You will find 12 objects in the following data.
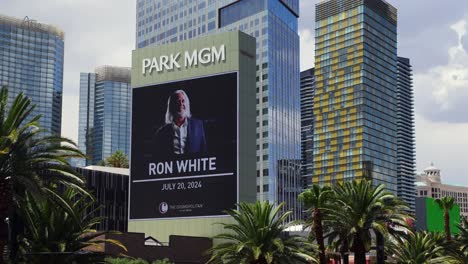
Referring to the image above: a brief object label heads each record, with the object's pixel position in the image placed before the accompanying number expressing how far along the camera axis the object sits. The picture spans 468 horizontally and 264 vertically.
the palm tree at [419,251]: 76.75
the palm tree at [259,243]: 54.56
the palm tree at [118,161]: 128.38
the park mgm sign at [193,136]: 67.31
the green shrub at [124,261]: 47.16
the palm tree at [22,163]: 39.16
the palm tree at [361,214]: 61.41
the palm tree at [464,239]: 79.09
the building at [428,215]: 143.38
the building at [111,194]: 101.78
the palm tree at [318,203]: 57.56
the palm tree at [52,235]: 45.03
